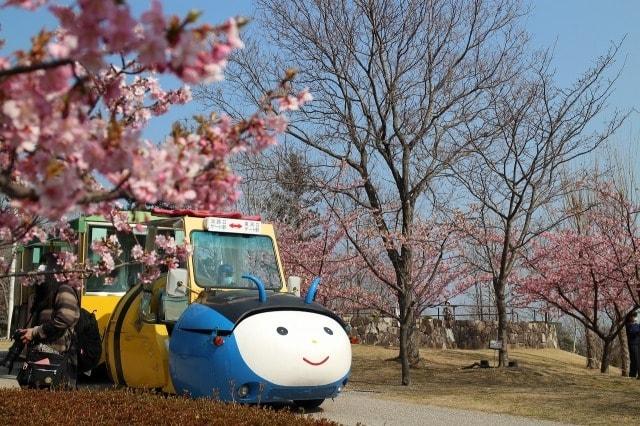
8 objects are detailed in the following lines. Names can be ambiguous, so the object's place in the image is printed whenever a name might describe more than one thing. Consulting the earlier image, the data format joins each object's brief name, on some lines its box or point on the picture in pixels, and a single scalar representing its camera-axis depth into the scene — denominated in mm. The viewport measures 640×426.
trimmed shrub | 6074
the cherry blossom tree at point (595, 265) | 19078
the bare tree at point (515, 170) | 17625
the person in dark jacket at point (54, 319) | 7281
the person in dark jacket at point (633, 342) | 18672
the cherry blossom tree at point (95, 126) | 2213
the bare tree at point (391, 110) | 16047
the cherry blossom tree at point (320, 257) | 18875
